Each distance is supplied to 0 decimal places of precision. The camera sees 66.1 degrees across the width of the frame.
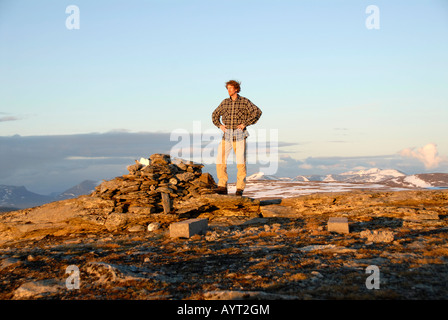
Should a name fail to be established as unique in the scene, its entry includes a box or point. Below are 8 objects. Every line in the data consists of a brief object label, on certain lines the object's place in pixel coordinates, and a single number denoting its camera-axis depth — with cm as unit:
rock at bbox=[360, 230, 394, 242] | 901
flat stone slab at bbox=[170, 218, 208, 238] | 1083
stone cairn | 1476
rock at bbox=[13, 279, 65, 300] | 620
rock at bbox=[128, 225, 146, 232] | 1329
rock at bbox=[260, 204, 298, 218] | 1432
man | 1453
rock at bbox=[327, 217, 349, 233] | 1062
